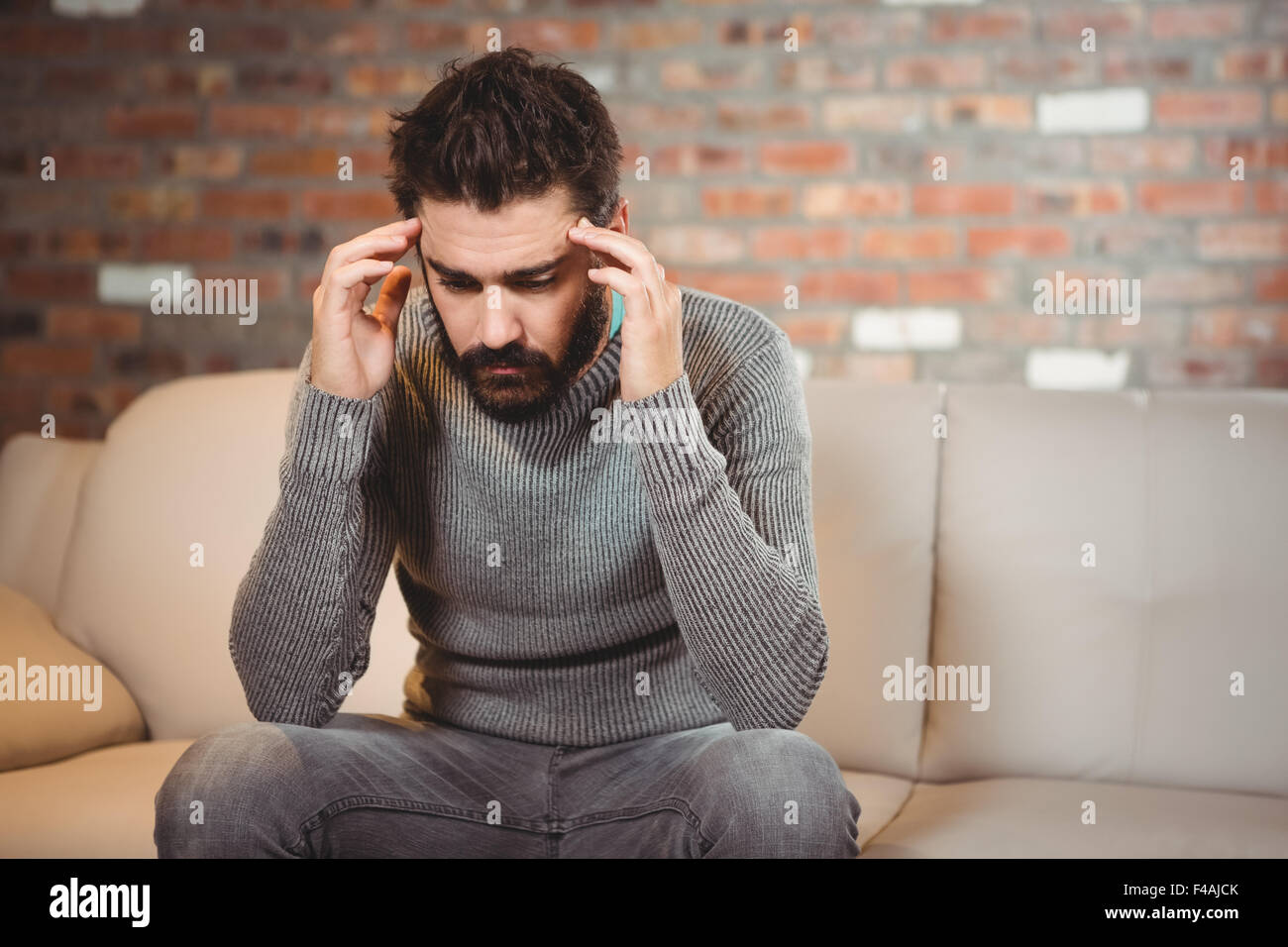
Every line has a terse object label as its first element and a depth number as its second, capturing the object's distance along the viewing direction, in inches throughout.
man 43.6
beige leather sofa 60.9
